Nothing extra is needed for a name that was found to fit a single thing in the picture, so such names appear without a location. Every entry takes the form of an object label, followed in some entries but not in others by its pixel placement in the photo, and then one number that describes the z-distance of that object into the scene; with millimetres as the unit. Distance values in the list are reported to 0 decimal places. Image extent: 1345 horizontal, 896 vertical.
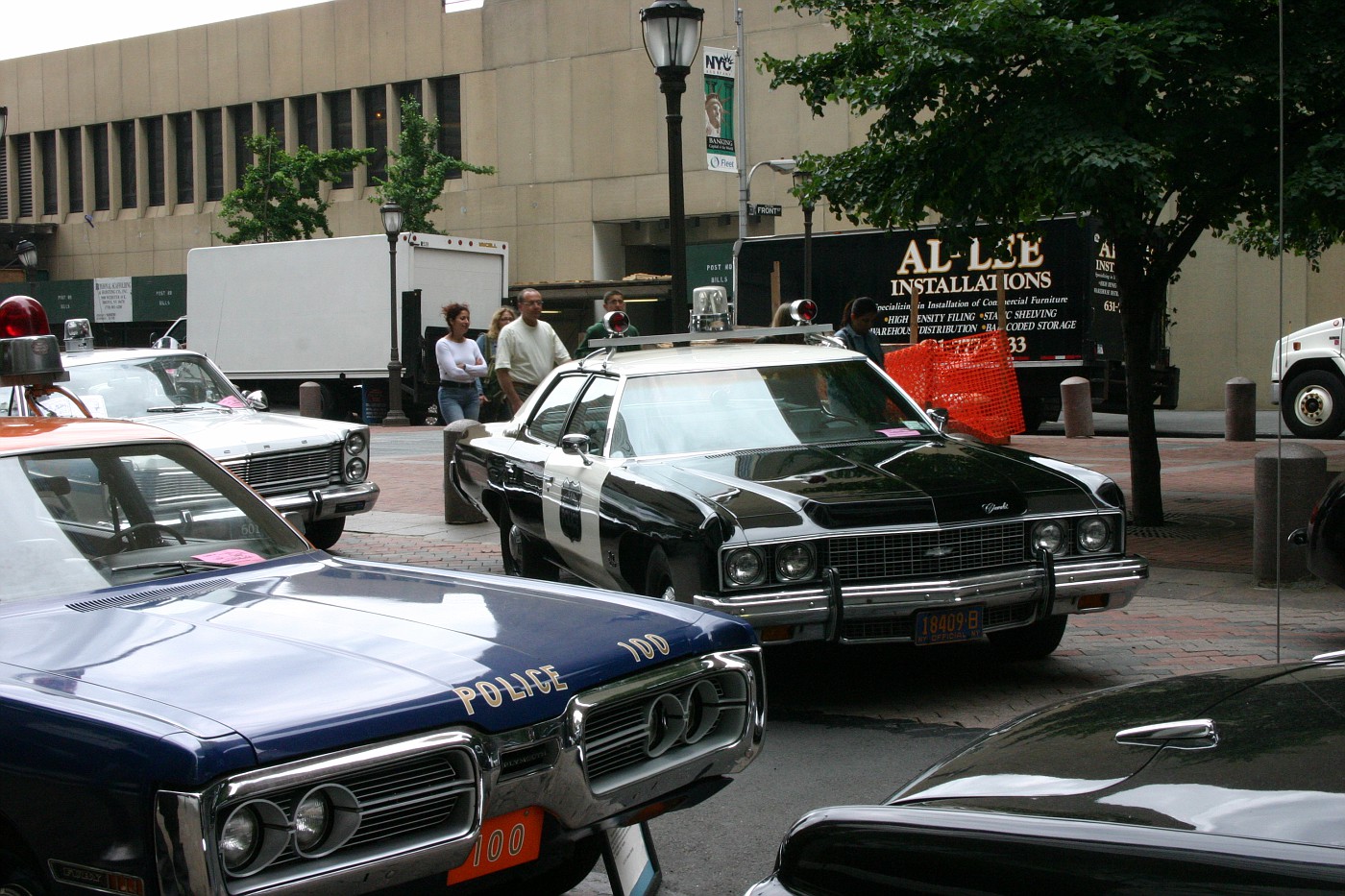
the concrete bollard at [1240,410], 18531
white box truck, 26844
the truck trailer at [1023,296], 20312
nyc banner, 19422
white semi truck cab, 17594
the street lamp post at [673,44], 10656
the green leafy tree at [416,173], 36094
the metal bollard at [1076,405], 19812
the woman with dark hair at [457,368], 13859
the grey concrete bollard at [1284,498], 8414
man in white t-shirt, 12398
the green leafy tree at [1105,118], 8844
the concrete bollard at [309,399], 25844
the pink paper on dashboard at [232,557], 3962
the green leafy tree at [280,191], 37156
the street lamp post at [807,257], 20352
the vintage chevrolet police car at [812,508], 5730
